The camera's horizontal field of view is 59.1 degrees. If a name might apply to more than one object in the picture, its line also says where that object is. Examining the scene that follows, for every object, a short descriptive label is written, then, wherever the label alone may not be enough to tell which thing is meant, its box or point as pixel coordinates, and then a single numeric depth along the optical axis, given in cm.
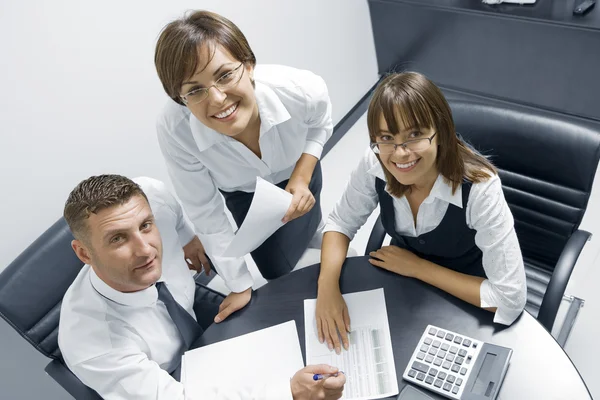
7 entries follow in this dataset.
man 129
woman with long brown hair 129
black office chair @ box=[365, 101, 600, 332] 142
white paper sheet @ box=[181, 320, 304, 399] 134
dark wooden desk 119
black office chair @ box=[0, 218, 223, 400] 145
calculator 118
